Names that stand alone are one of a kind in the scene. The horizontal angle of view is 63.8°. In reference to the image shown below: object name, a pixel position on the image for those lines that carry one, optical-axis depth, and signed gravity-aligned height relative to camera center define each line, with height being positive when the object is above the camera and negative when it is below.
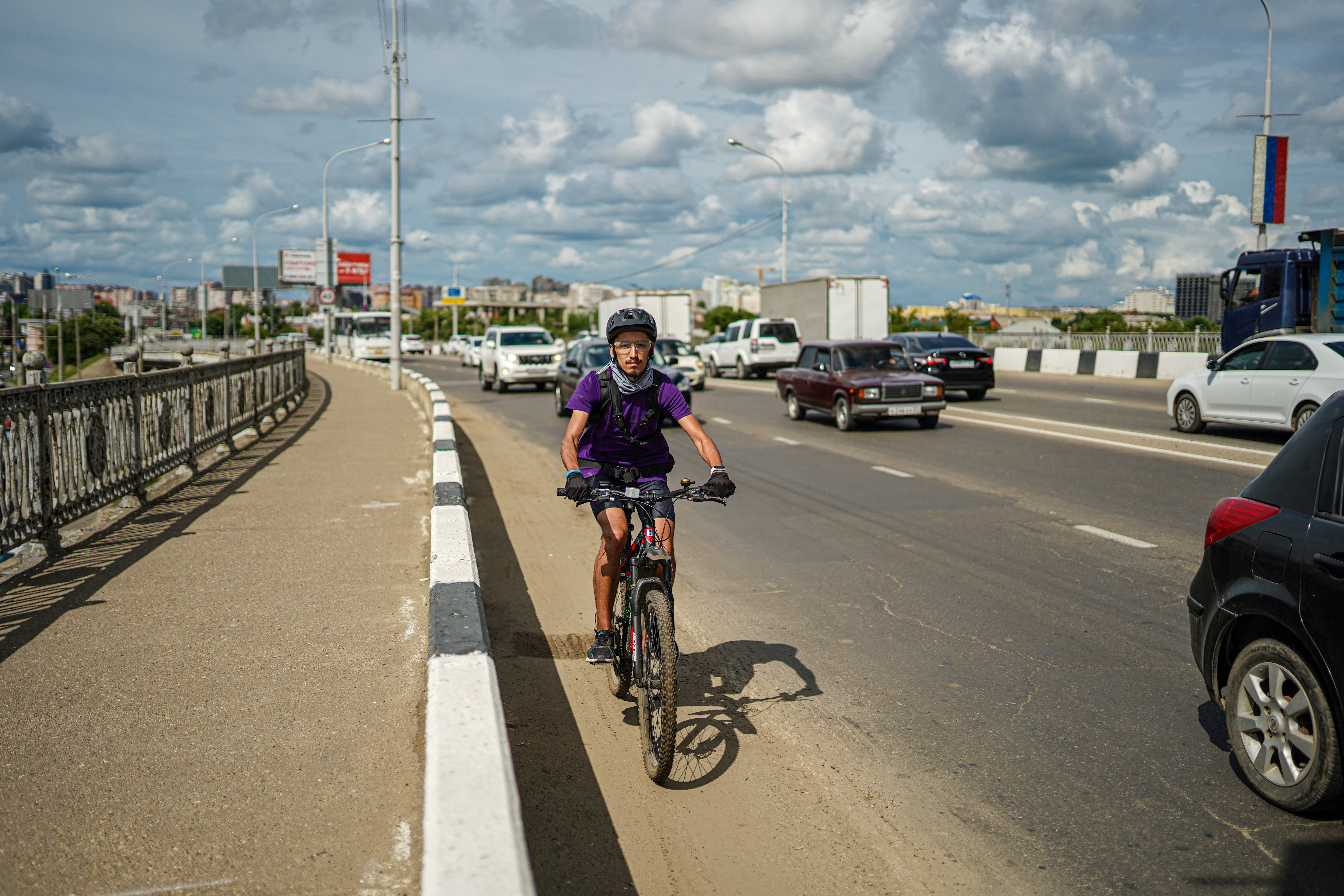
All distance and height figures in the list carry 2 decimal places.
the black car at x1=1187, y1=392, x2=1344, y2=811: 3.50 -0.92
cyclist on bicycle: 4.73 -0.41
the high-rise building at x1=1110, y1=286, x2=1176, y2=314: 175.25 +7.78
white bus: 63.16 +0.34
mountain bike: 4.02 -1.14
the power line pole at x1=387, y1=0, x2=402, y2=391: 29.41 +3.17
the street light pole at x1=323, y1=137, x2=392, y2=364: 51.97 +3.63
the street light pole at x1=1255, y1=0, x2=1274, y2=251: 27.58 +6.88
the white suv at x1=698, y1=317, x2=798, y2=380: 35.94 +0.04
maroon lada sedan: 18.06 -0.63
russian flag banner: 26.88 +4.35
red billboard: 105.31 +7.24
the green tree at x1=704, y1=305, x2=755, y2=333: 138.25 +3.93
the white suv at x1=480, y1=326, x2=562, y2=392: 30.94 -0.38
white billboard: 95.00 +6.67
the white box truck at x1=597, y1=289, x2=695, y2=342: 45.75 +1.61
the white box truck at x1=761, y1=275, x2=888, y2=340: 35.62 +1.36
